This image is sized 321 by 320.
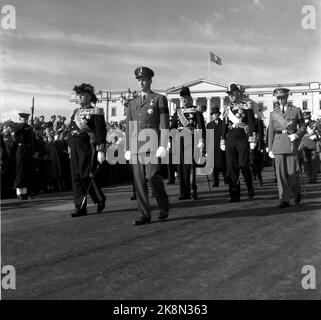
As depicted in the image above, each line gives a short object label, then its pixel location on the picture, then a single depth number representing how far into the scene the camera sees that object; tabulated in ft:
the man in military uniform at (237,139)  28.07
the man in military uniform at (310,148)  44.80
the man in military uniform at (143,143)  20.33
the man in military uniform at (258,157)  40.70
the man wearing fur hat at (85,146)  23.67
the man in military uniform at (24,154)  36.06
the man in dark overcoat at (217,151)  41.32
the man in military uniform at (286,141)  25.29
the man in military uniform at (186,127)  29.89
